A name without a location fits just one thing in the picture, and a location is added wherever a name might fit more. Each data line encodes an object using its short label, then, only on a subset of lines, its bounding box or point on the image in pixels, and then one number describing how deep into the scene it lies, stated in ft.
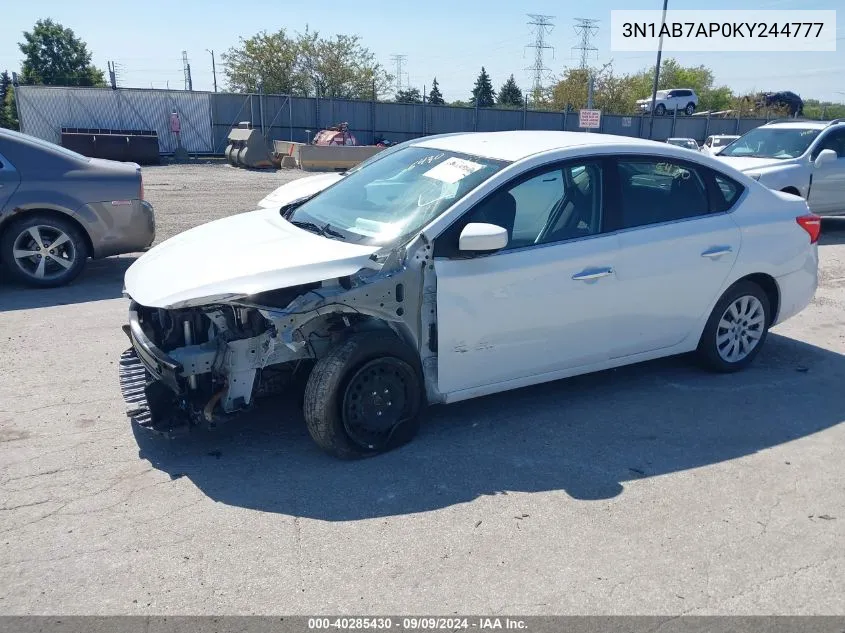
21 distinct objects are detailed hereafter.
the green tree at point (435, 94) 211.25
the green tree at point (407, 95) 184.88
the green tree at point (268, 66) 162.71
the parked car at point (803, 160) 37.68
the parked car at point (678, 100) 164.35
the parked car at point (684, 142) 75.96
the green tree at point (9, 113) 131.54
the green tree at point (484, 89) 246.72
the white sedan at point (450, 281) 12.70
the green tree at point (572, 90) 175.63
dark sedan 23.95
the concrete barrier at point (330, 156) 81.71
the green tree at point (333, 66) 166.40
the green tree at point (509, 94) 241.70
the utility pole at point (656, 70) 97.14
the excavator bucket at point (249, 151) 84.74
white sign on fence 77.10
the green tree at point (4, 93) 133.28
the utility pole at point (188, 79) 111.65
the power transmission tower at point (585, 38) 209.67
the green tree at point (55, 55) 223.30
